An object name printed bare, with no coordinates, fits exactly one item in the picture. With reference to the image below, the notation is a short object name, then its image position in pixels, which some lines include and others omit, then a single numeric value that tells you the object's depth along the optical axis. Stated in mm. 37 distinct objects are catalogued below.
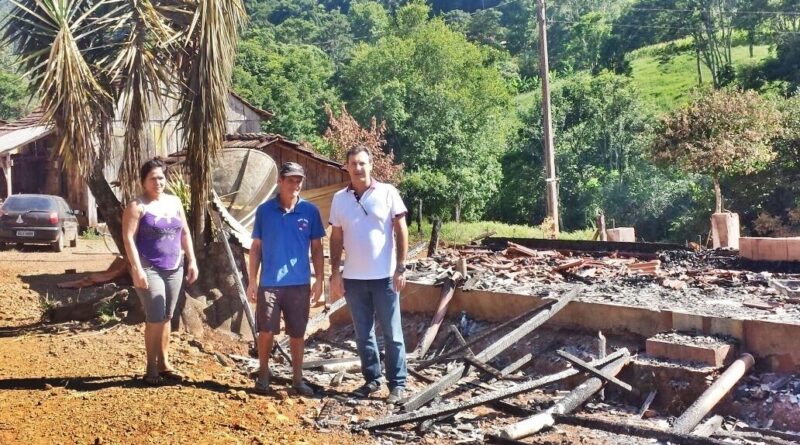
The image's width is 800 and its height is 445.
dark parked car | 18328
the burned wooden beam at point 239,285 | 8102
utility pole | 19875
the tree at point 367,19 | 70112
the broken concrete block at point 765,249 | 10586
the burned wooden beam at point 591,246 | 12906
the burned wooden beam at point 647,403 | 6823
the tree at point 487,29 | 63781
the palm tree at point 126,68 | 8078
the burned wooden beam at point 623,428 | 5514
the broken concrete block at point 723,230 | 13992
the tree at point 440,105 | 32219
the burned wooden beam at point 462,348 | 7566
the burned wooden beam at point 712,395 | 5832
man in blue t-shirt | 5848
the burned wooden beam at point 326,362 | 7215
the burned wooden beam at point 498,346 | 5868
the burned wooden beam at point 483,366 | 6926
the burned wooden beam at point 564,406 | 5262
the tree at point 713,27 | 43312
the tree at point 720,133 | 18984
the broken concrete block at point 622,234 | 16406
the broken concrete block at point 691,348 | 7066
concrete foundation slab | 7152
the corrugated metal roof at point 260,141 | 18359
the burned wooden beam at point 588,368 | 6750
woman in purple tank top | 5789
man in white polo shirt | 5828
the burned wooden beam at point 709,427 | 6027
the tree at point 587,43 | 53688
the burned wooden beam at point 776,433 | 6160
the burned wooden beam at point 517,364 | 7441
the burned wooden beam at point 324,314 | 8539
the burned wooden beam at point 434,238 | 12219
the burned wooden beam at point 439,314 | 8297
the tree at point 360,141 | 27031
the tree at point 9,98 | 41553
